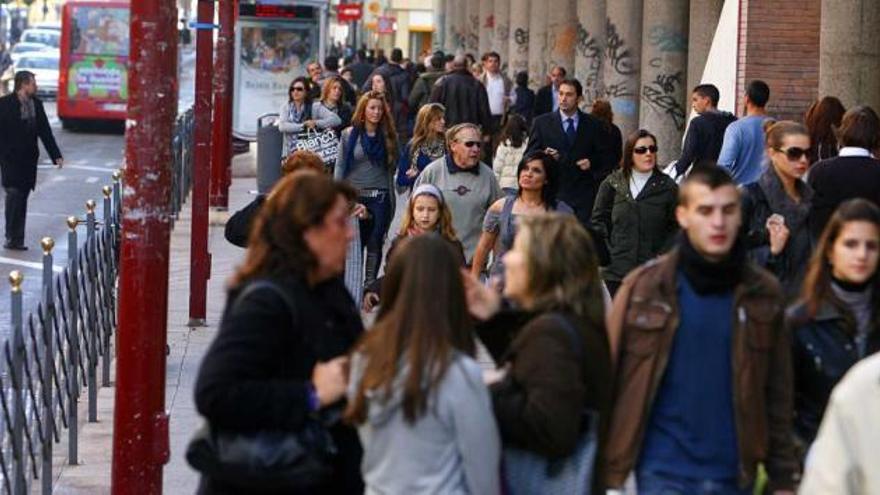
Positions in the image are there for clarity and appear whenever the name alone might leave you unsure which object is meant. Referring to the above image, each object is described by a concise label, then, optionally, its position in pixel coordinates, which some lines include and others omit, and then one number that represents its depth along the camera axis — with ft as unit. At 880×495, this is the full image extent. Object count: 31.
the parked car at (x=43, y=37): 239.91
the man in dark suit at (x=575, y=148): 53.21
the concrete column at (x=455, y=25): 186.51
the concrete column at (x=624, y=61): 91.86
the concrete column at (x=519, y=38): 134.21
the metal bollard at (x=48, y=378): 32.73
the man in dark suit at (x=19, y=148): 73.10
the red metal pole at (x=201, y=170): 52.34
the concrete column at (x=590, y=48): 98.84
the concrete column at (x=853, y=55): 58.34
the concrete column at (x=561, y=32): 116.78
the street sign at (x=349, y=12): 194.43
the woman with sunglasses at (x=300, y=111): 65.31
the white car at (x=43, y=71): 189.26
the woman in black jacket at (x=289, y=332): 18.35
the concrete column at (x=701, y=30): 84.17
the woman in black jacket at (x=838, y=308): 21.29
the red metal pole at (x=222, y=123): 75.20
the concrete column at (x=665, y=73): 84.17
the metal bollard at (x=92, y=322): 40.57
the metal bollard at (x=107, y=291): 45.09
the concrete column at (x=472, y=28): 170.60
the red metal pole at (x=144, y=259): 27.07
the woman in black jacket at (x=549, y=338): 18.76
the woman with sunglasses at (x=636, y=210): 40.22
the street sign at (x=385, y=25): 194.90
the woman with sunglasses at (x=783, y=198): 29.84
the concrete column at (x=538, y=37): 127.75
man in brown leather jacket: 19.98
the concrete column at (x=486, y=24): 160.90
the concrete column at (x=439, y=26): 212.64
